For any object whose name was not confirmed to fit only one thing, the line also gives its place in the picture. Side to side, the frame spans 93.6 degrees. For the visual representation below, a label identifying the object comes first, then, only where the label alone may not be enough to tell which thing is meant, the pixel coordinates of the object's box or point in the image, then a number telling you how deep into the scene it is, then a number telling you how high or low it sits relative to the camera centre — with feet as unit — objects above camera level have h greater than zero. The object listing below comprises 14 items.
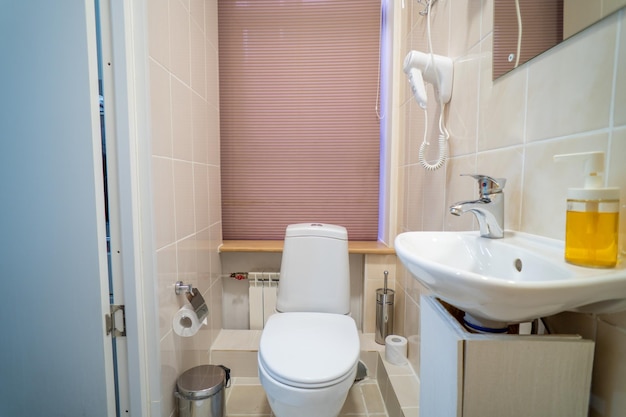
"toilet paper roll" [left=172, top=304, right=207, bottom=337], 3.75 -1.71
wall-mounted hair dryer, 3.42 +1.40
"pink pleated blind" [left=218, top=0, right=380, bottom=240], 5.81 +1.53
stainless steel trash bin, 3.73 -2.61
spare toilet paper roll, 4.77 -2.62
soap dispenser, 1.48 -0.15
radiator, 5.80 -2.05
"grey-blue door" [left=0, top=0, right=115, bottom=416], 2.87 -0.24
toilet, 3.26 -1.97
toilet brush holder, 5.28 -2.23
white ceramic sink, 1.31 -0.46
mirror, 1.76 +1.18
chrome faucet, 2.30 -0.13
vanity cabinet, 1.64 -1.05
